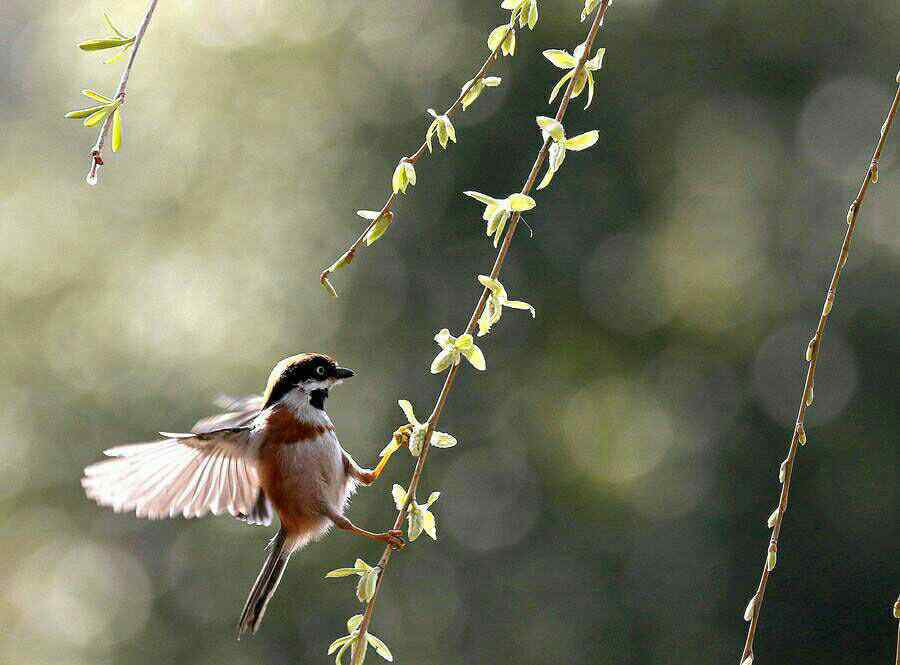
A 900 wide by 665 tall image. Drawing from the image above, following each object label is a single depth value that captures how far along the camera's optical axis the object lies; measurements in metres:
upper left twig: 4.34
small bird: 4.74
